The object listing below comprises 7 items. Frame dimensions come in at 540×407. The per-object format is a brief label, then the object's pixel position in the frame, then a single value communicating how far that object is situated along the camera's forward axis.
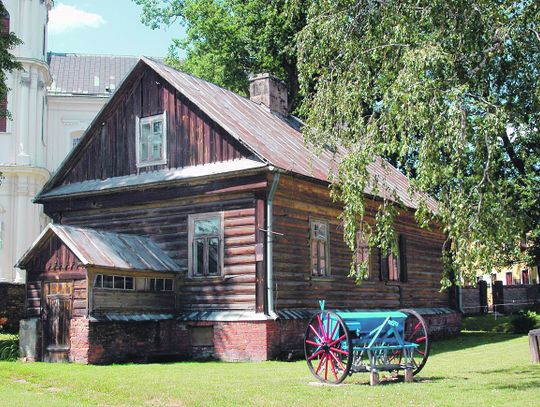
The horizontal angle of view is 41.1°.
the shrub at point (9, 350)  18.50
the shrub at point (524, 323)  28.03
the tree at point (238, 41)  35.38
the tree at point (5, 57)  20.56
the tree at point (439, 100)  12.57
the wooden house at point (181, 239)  17.61
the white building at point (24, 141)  37.66
